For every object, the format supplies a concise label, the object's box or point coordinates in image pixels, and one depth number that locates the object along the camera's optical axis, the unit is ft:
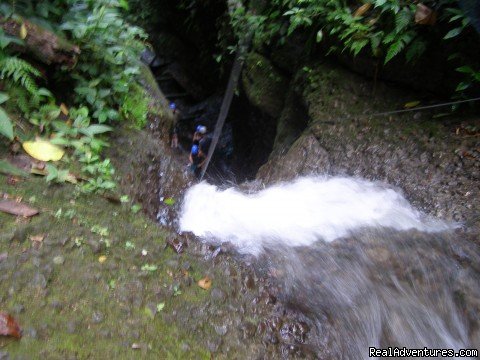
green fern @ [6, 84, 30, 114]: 12.69
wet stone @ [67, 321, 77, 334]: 7.98
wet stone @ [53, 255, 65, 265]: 9.32
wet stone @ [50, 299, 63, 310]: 8.30
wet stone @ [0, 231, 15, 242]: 9.23
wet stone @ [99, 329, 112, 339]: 8.17
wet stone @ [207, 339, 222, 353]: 8.94
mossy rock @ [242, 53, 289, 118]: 24.62
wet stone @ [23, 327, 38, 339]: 7.52
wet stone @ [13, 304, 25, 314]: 7.86
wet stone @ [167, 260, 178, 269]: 10.88
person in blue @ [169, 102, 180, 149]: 23.77
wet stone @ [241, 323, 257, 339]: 9.58
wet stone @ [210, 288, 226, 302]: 10.40
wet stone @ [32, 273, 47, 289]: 8.63
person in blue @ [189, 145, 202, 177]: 24.60
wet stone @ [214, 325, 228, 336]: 9.42
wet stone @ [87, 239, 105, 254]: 10.08
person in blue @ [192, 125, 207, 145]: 25.40
